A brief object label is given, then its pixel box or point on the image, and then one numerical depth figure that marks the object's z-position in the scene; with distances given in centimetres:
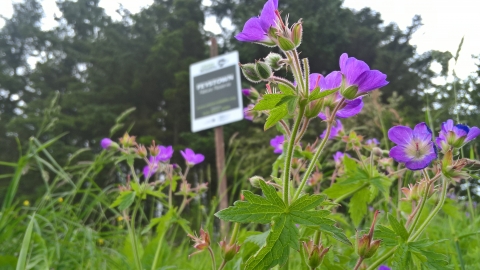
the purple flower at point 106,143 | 40
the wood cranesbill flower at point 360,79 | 17
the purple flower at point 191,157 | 41
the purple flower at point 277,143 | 32
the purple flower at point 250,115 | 27
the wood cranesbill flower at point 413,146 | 19
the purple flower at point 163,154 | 36
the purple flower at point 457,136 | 19
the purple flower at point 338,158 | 36
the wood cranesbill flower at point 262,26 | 18
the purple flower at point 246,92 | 27
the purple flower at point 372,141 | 37
